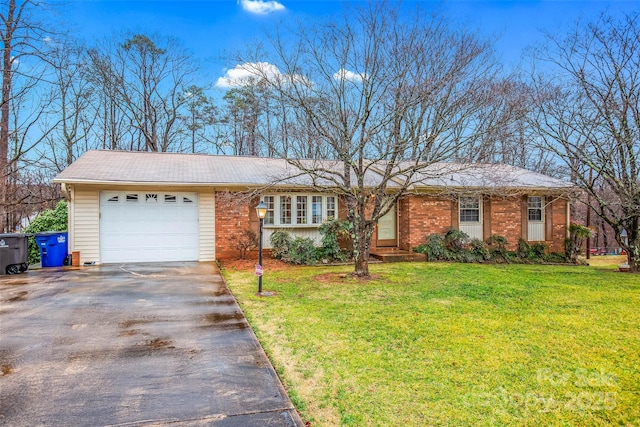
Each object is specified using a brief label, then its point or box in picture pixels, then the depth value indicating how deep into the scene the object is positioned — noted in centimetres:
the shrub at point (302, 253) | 1093
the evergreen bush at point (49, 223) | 1120
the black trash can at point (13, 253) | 859
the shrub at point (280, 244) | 1120
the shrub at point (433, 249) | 1200
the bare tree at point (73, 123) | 1735
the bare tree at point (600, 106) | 965
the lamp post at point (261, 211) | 707
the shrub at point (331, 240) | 1122
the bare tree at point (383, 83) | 763
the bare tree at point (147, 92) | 2011
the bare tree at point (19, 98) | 701
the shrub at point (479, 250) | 1221
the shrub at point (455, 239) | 1237
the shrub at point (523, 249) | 1275
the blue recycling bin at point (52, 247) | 956
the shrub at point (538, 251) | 1282
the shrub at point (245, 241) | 1123
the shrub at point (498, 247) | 1246
